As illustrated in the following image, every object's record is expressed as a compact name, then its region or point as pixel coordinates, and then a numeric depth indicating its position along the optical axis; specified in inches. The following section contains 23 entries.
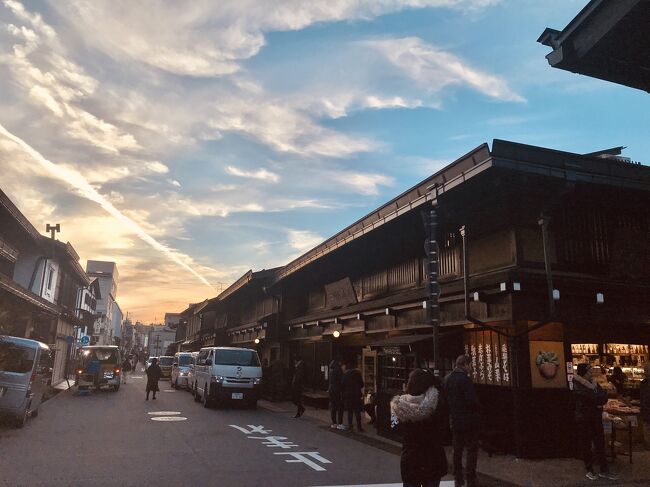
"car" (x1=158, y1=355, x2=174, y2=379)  1610.5
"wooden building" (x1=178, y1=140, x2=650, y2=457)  387.5
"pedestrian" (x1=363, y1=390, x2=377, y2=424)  566.3
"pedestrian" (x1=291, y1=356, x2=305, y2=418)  642.2
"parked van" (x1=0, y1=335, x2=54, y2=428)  488.4
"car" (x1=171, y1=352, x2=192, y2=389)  1177.4
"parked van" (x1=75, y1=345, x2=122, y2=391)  995.9
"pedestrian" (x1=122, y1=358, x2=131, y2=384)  1353.6
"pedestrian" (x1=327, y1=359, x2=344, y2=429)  546.3
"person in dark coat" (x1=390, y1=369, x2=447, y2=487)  186.9
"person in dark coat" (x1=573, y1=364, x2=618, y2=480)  322.3
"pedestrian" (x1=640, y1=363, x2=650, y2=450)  496.7
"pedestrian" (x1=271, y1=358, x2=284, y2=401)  878.4
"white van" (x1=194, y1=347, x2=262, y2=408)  729.0
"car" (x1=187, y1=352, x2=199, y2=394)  926.9
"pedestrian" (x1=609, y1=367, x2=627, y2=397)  530.6
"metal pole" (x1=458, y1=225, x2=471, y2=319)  412.8
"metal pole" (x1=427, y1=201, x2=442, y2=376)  350.6
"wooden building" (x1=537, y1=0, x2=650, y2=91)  187.6
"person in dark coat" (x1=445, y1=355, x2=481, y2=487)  289.9
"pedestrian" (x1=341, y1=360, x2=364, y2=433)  521.3
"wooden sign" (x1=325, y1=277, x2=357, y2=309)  723.4
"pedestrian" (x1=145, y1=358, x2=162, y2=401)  853.2
